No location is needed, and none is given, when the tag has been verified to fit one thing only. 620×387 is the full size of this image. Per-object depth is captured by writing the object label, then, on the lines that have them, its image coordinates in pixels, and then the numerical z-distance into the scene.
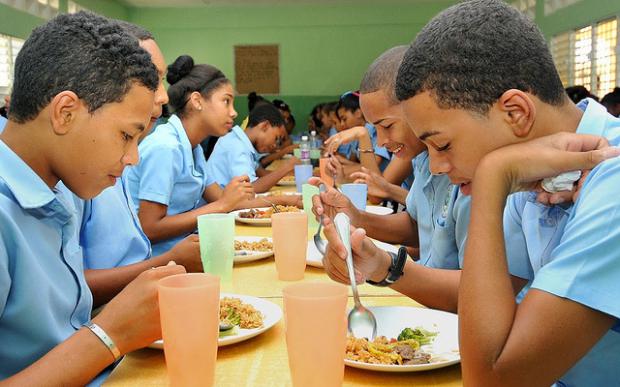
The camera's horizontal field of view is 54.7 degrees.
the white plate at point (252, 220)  2.28
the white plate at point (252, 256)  1.62
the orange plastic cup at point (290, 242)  1.43
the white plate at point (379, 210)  2.54
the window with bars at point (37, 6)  5.88
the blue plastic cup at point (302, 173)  3.33
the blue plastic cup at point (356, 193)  2.15
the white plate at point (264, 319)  1.00
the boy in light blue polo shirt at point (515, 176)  0.79
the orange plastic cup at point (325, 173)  2.99
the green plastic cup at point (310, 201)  1.98
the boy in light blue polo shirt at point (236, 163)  3.55
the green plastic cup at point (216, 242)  1.38
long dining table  0.90
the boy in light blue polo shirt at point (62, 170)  0.92
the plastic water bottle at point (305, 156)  4.00
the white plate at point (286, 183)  3.96
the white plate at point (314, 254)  1.56
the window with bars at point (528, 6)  7.76
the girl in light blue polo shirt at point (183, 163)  2.26
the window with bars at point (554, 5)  6.79
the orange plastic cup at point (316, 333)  0.75
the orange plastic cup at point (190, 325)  0.79
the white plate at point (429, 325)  0.98
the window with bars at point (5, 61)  5.61
